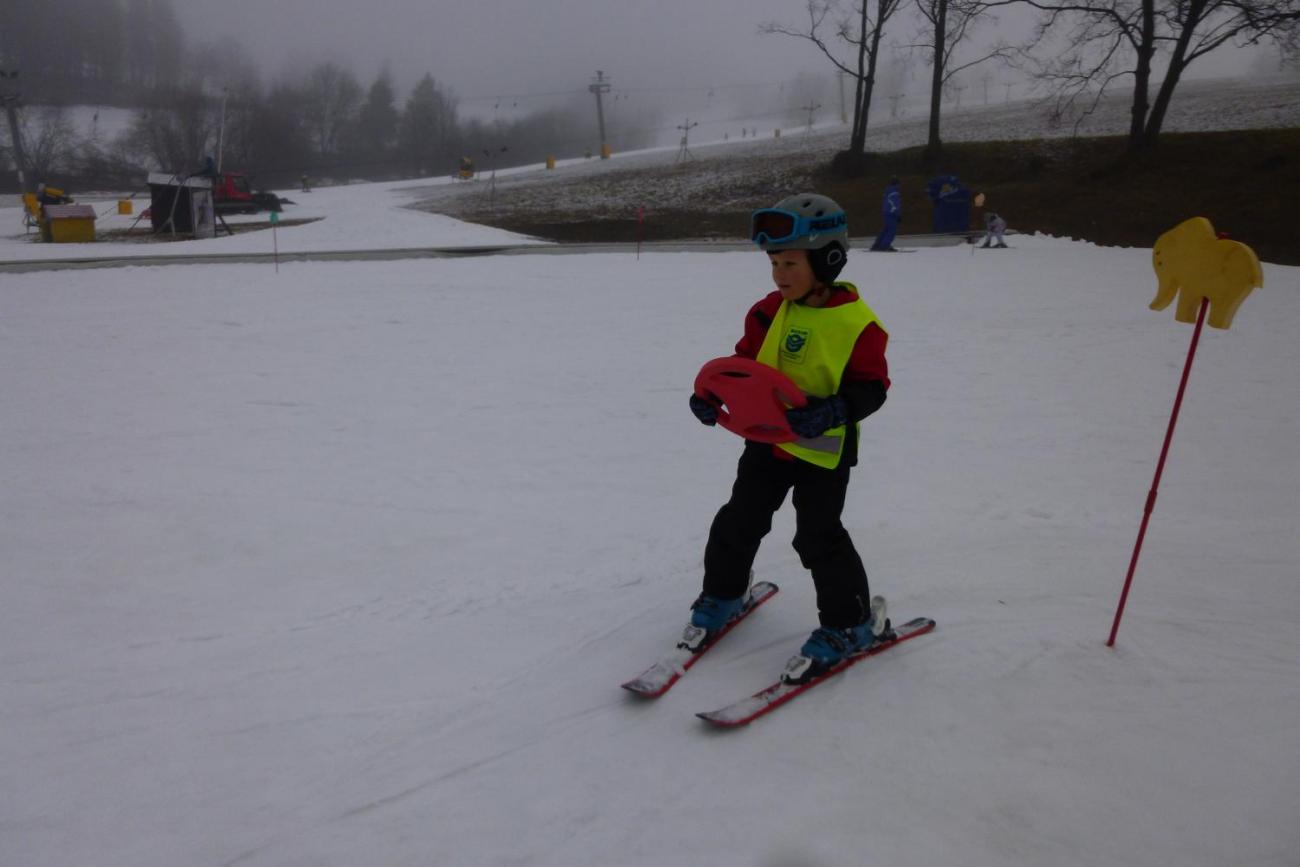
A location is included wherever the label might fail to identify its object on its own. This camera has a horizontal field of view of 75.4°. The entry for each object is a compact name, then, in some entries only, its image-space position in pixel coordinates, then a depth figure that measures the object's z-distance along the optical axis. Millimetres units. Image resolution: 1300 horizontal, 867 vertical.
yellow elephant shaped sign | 3447
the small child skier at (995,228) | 20500
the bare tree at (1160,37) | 25109
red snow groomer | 38156
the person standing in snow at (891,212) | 20297
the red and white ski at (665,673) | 3404
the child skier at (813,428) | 3271
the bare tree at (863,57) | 35219
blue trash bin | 24188
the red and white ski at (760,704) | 3174
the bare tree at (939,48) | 32812
